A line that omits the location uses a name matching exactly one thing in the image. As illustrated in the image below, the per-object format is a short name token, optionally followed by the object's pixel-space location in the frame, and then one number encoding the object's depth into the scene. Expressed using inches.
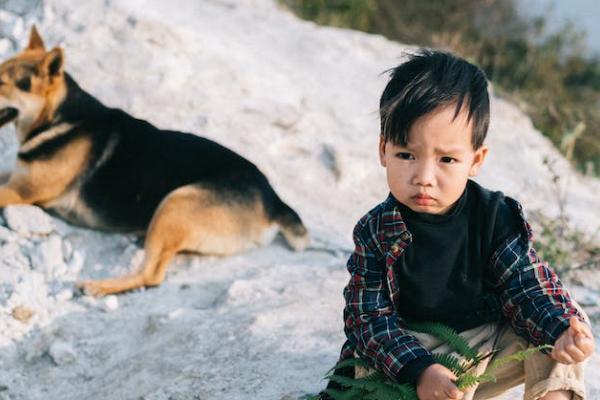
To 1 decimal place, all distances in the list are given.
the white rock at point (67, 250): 191.9
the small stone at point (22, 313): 165.5
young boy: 95.2
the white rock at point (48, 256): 183.9
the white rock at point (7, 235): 186.5
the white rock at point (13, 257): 179.6
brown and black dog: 198.4
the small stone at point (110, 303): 175.6
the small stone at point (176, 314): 164.2
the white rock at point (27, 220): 192.9
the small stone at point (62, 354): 156.4
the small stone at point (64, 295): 176.5
